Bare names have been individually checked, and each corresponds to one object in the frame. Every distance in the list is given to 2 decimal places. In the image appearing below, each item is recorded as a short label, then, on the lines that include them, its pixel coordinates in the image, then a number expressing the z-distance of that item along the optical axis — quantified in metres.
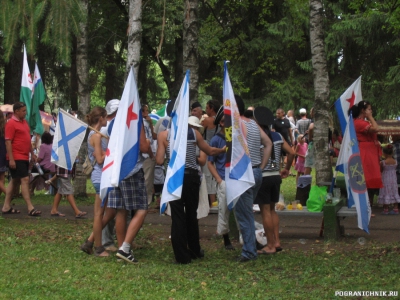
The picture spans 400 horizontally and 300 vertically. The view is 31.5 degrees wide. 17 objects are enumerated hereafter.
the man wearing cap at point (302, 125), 21.89
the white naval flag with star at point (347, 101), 12.36
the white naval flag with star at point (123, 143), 8.34
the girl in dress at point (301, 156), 18.91
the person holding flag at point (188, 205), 8.59
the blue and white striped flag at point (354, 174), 10.10
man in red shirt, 12.77
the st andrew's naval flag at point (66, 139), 10.86
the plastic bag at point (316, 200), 10.63
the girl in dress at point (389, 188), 13.39
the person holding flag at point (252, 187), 8.73
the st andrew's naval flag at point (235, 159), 8.41
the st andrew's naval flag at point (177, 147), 8.27
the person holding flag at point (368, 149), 12.14
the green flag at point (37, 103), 15.58
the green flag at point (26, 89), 16.06
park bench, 10.33
